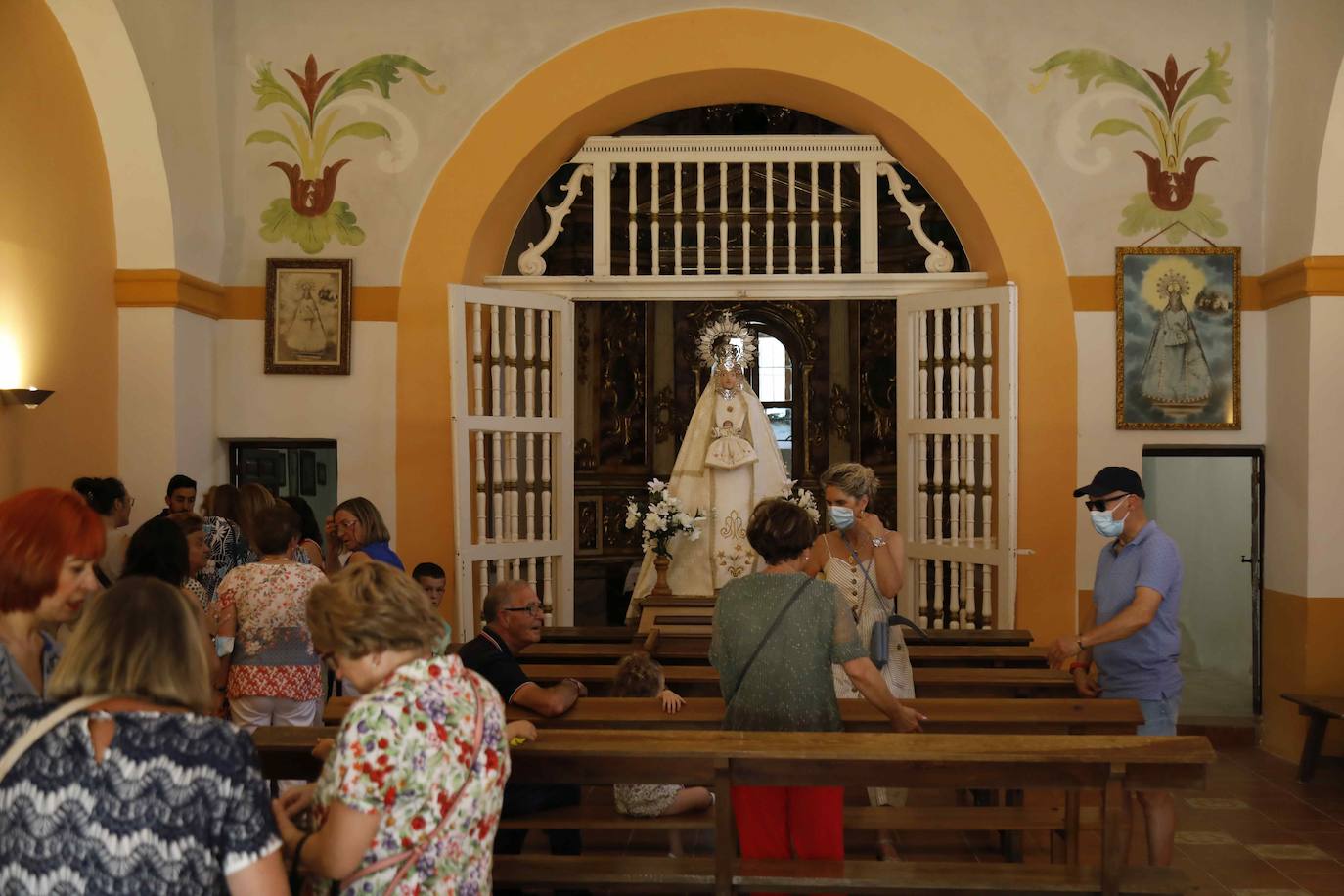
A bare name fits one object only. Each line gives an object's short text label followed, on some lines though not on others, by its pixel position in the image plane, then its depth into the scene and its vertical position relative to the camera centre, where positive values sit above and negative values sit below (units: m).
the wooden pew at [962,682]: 5.80 -1.11
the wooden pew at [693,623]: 7.16 -1.15
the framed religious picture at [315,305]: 8.57 +0.86
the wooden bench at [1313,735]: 7.46 -1.74
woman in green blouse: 4.01 -0.72
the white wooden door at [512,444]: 8.30 -0.06
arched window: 14.92 +0.62
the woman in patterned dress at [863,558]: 5.32 -0.51
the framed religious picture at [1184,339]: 8.39 +0.61
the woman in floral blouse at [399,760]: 2.64 -0.68
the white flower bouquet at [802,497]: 9.13 -0.45
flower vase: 9.41 -1.00
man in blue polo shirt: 4.99 -0.69
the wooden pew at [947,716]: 4.62 -1.03
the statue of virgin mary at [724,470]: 9.28 -0.25
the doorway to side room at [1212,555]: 10.88 -1.05
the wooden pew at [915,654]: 6.50 -1.14
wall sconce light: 6.77 +0.20
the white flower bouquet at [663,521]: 9.14 -0.62
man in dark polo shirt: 4.51 -0.84
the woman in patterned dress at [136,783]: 2.37 -0.64
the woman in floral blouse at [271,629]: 4.84 -0.72
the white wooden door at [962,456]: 8.23 -0.15
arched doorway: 8.48 +1.68
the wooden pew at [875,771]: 3.73 -0.99
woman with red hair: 2.97 -0.30
